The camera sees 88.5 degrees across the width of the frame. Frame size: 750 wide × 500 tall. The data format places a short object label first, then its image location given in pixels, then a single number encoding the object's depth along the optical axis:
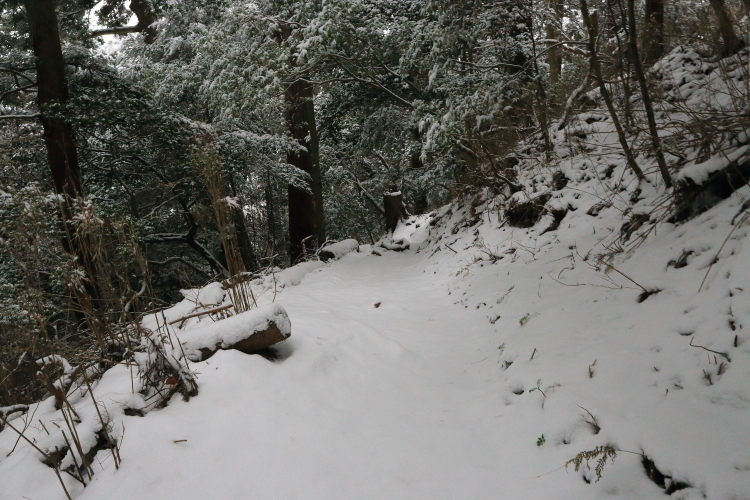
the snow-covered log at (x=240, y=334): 2.48
